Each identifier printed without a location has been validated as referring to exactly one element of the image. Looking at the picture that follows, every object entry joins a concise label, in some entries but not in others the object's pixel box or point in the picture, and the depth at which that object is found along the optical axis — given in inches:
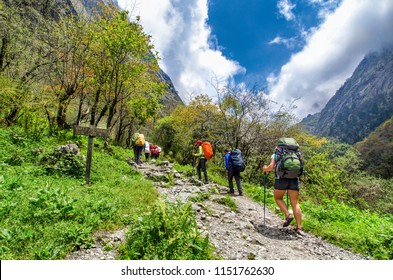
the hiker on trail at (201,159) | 425.7
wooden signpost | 292.1
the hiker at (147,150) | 732.0
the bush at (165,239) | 136.2
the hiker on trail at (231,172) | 369.5
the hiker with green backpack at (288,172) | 210.0
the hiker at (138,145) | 539.8
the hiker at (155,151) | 876.0
